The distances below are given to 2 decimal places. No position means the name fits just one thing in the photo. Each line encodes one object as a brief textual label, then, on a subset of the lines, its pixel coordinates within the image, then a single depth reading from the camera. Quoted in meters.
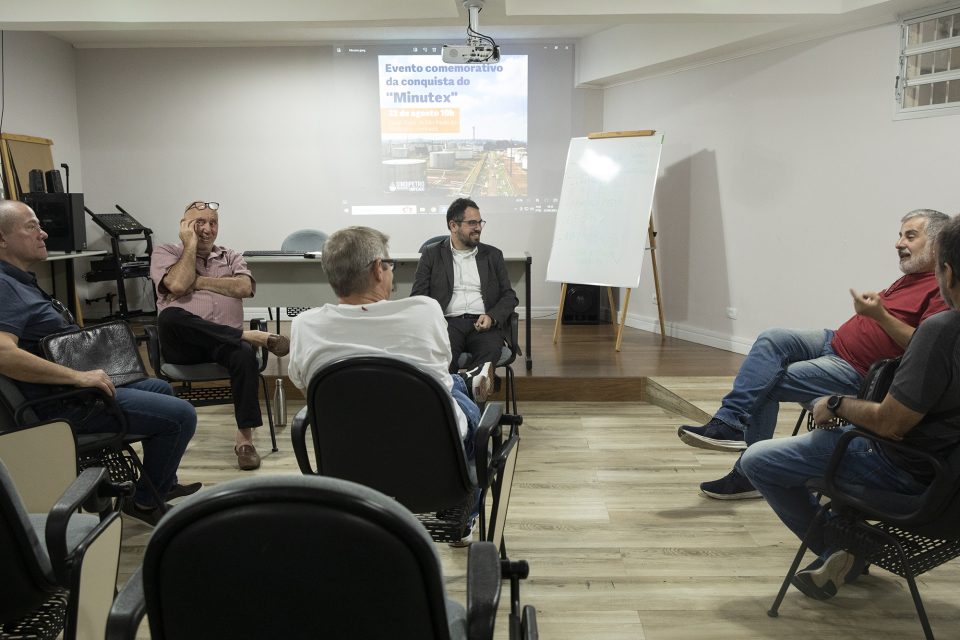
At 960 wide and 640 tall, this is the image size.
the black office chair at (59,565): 1.42
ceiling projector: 5.17
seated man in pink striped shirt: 3.54
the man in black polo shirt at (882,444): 1.74
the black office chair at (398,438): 1.82
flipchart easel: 5.68
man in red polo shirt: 2.79
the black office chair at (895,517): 1.78
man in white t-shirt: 1.97
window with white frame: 4.16
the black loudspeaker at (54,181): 6.20
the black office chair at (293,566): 0.85
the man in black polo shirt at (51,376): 2.48
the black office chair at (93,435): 2.42
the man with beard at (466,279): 4.07
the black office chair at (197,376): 3.52
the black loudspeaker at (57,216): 6.06
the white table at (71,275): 6.24
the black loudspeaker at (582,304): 6.80
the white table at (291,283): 5.25
